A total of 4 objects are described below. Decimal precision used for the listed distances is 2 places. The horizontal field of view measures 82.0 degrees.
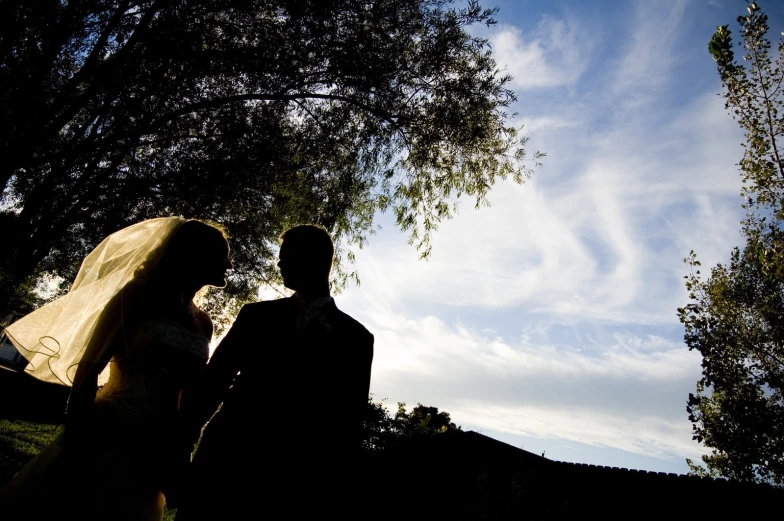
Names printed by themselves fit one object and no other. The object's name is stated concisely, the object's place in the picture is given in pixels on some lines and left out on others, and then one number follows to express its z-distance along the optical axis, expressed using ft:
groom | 5.71
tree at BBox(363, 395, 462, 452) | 51.55
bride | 7.26
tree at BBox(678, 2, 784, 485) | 46.57
